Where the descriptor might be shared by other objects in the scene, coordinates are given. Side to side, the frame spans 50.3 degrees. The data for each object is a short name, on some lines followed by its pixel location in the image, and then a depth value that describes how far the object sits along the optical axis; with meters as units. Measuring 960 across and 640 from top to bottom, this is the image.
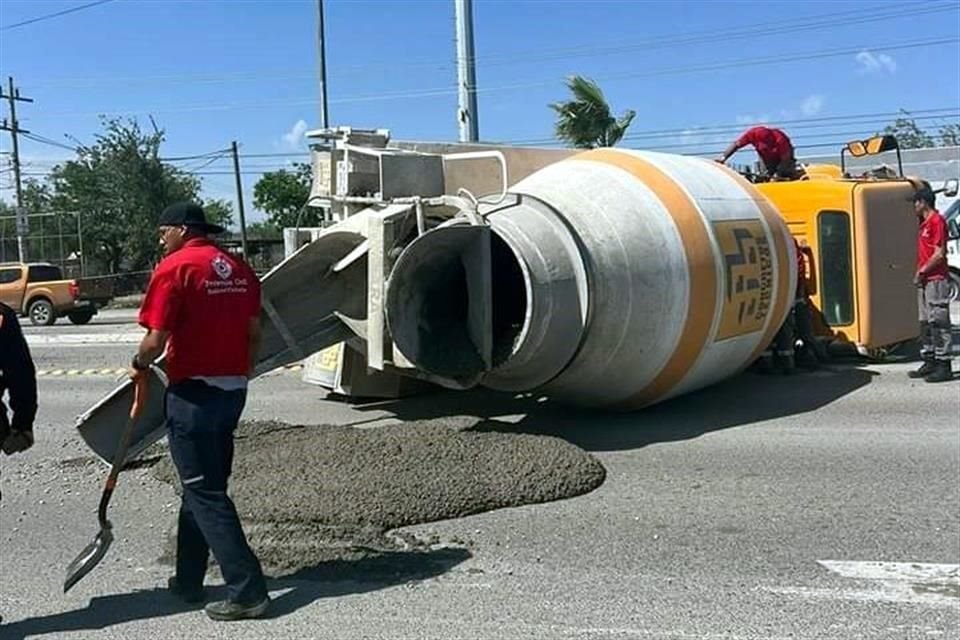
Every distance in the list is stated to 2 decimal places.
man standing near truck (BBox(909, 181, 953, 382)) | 10.05
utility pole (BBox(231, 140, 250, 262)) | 35.86
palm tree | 23.88
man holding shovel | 4.31
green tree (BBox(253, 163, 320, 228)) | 58.03
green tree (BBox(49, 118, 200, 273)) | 45.91
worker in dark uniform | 4.48
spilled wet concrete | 5.57
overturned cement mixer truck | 7.61
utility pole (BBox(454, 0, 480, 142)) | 22.39
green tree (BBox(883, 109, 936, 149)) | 49.31
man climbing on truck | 11.66
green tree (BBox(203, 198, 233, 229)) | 67.75
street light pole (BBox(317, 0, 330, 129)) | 28.83
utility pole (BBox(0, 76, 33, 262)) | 39.38
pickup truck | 26.89
